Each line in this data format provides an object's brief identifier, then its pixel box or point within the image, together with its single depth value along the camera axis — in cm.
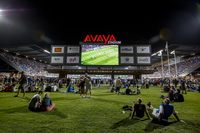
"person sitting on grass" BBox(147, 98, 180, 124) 493
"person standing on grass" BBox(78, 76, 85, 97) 1105
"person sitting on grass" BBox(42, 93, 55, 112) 642
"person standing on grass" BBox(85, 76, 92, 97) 1086
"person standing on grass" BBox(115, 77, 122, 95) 1398
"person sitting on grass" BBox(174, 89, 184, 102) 949
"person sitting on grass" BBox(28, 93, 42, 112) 629
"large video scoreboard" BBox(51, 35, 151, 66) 2966
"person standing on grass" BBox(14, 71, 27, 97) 1034
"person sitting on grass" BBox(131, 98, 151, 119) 549
